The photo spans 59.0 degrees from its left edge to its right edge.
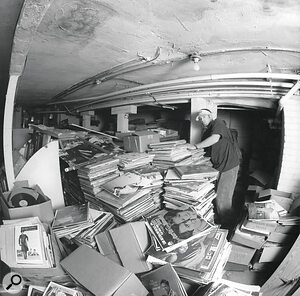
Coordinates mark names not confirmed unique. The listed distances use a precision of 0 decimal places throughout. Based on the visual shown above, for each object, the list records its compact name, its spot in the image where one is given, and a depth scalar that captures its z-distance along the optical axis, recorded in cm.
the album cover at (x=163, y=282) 171
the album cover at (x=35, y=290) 173
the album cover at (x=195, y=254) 198
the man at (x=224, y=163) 319
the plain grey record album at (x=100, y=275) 167
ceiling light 215
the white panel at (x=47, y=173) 251
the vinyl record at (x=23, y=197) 216
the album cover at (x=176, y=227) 202
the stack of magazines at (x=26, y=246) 174
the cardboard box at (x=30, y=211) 207
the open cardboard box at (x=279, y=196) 277
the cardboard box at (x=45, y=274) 176
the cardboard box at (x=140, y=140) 307
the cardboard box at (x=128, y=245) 197
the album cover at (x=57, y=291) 171
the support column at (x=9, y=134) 217
